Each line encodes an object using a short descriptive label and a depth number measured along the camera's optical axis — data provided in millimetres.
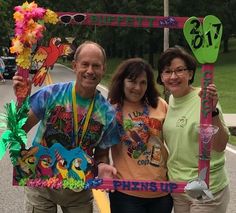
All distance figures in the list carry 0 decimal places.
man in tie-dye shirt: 3229
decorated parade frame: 3041
